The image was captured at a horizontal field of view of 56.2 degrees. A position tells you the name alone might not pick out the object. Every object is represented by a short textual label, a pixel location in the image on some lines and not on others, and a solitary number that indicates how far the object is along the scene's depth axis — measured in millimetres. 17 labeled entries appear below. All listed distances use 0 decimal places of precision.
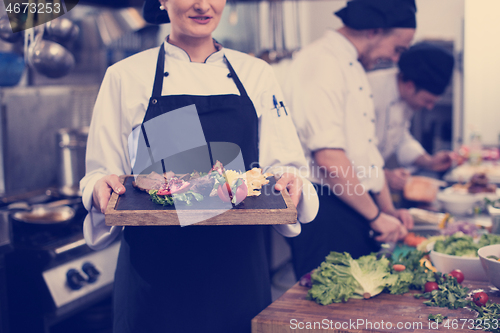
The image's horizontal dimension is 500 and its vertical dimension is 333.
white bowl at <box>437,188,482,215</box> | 2439
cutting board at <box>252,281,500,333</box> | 1064
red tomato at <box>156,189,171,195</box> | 1026
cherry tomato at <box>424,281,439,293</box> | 1241
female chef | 1207
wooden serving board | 958
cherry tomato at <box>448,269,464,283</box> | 1316
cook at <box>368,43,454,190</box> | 2424
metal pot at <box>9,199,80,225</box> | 1847
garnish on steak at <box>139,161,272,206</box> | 1021
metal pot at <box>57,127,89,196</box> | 2203
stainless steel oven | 1646
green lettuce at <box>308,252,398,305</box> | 1216
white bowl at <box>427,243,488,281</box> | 1382
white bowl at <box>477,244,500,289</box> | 1162
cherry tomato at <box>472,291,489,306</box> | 1135
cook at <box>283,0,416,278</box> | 1731
